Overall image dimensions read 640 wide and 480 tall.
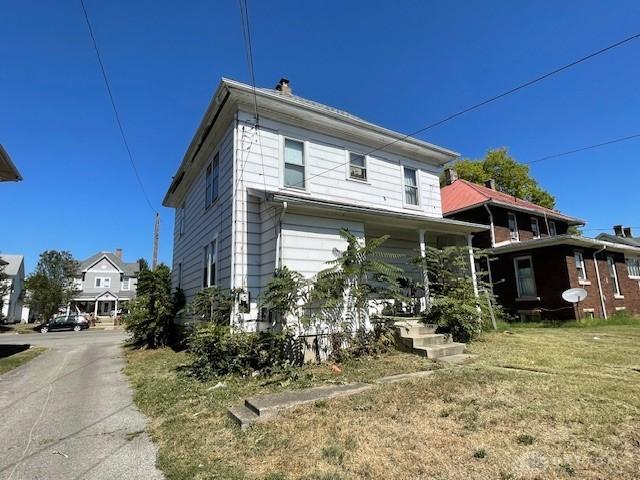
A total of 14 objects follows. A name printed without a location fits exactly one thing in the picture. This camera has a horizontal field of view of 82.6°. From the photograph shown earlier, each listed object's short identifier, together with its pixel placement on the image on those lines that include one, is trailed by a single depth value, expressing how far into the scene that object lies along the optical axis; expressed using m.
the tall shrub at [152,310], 11.92
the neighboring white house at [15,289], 38.81
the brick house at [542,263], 15.76
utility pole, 19.27
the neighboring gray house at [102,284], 46.22
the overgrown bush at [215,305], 7.74
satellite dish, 14.29
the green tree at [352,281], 7.66
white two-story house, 8.16
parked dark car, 28.92
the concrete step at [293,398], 4.47
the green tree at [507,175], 34.56
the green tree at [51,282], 32.97
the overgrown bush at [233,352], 6.75
